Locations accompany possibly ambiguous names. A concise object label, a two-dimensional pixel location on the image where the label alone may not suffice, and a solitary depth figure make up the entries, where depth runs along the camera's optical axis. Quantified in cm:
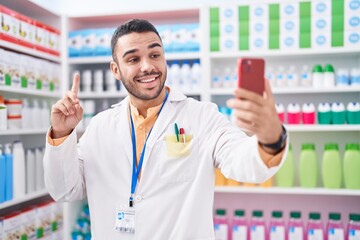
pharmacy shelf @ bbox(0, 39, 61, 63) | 254
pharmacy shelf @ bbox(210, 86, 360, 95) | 281
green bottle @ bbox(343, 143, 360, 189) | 279
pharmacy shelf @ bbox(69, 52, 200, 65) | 308
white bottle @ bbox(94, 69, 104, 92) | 326
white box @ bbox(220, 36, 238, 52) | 297
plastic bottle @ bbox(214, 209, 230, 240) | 300
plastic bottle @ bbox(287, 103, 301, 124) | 293
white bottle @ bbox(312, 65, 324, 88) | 289
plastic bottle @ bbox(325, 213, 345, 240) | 284
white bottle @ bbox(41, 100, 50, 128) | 305
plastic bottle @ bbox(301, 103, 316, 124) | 289
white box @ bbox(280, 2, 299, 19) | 288
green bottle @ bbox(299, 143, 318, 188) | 288
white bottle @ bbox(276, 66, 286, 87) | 298
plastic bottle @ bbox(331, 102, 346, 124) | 284
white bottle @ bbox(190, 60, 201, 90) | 307
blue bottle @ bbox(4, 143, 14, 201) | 251
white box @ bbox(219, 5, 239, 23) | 296
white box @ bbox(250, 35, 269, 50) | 293
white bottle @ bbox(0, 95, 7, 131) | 243
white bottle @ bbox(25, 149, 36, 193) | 278
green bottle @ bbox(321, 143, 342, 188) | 284
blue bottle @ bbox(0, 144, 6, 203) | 244
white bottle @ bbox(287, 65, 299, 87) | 296
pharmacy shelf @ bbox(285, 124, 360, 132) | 280
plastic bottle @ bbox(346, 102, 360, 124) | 282
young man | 168
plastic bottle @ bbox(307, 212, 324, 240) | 288
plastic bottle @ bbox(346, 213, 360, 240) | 282
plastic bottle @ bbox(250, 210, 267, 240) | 295
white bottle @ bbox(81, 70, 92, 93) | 328
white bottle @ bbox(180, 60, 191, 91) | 309
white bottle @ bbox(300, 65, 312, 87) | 296
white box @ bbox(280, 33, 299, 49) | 290
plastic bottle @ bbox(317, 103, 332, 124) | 287
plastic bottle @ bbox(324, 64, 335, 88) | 287
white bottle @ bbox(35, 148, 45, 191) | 288
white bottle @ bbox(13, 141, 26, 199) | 260
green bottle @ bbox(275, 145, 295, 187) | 293
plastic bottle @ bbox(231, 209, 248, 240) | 298
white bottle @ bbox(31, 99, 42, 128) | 290
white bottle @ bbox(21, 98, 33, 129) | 277
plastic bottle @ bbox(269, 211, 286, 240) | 293
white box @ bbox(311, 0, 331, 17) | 282
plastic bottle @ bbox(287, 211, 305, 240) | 291
